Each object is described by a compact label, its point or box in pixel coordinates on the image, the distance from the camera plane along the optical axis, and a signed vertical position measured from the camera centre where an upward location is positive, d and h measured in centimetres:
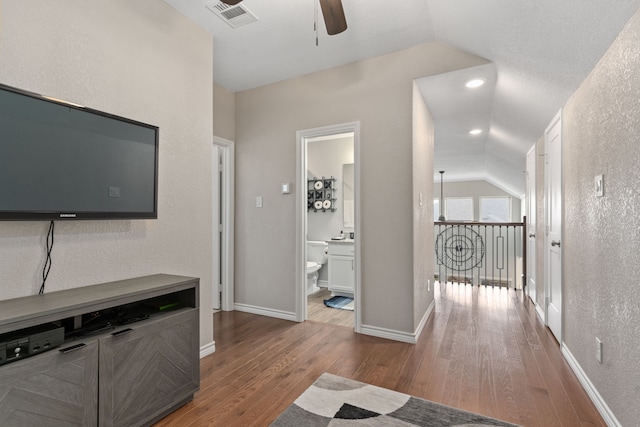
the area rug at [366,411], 178 -114
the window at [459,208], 1043 +33
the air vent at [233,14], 238 +158
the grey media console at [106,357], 127 -65
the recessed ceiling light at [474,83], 297 +128
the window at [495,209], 995 +29
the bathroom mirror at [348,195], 517 +38
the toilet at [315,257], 488 -62
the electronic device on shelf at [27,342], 123 -50
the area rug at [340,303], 412 -114
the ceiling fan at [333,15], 172 +114
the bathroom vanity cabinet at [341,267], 452 -69
